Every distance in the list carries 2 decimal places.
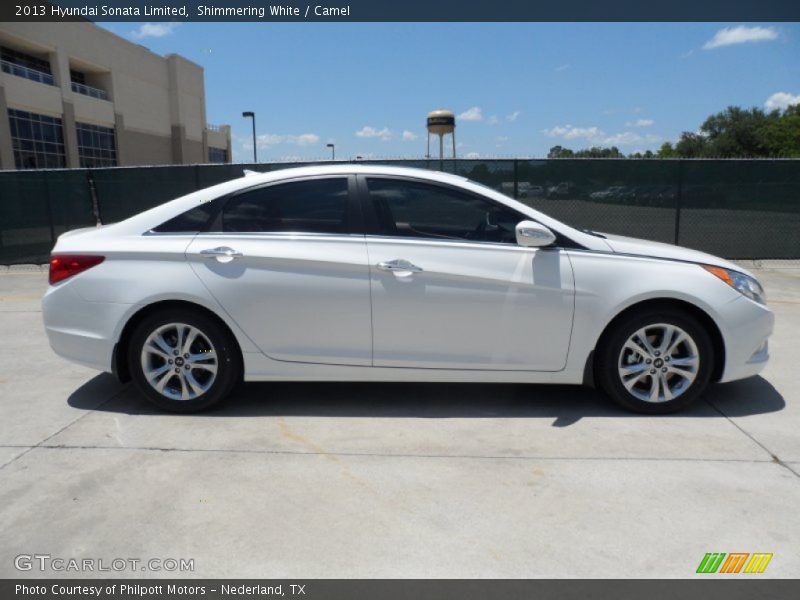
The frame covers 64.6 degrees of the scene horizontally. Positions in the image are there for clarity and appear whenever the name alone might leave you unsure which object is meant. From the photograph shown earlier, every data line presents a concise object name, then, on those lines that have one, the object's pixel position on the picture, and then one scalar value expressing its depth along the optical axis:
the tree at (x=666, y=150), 99.95
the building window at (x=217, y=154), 64.88
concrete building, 35.97
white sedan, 4.12
